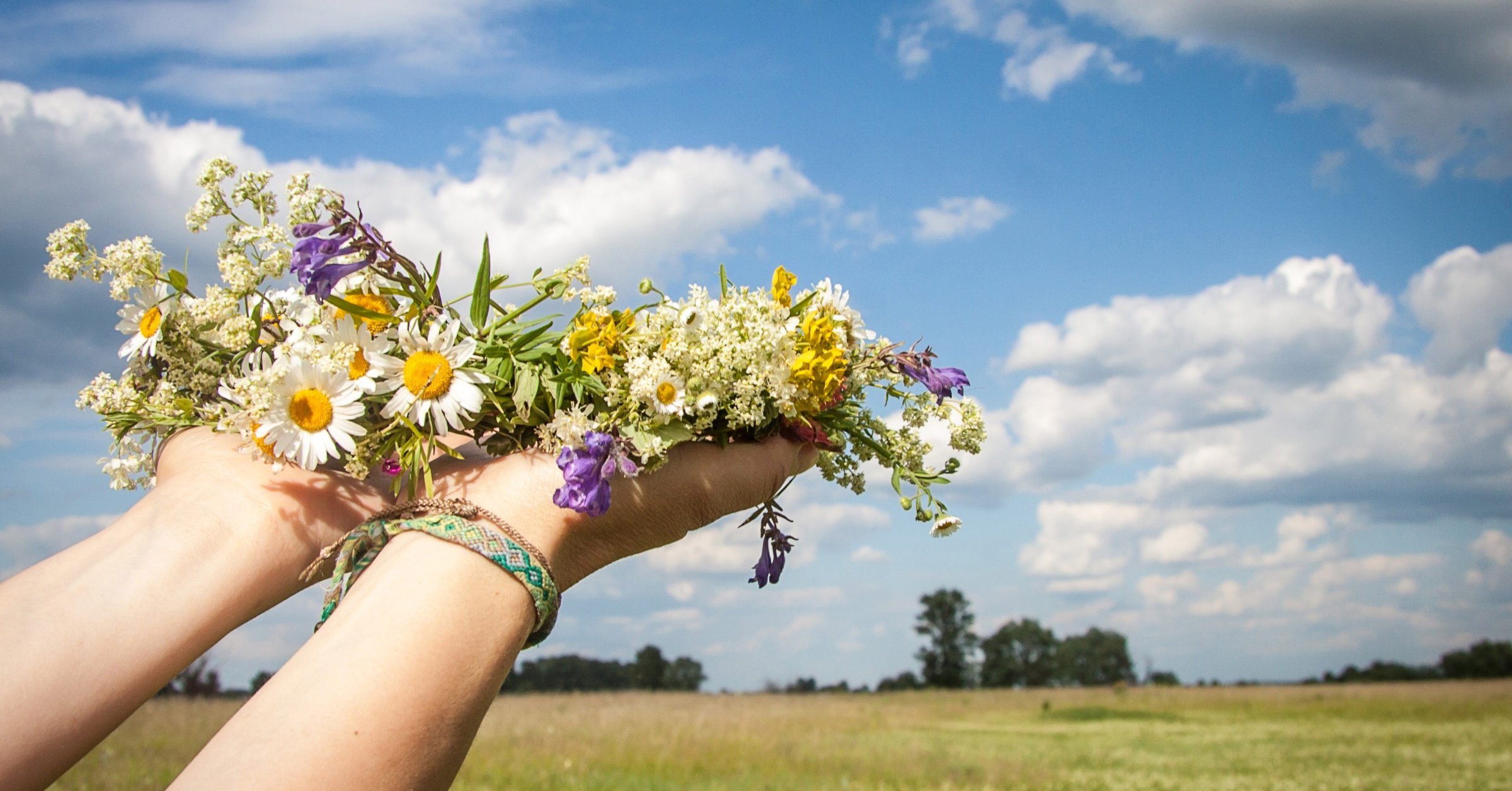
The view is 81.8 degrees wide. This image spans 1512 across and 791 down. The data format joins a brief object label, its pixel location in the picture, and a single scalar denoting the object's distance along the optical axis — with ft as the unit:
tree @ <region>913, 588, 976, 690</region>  137.59
